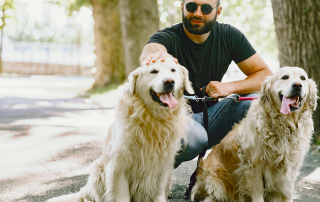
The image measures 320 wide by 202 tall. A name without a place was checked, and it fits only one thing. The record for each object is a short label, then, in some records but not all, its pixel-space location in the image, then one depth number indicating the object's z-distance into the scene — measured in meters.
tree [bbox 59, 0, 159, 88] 13.38
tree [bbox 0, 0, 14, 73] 24.03
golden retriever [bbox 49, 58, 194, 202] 2.62
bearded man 3.45
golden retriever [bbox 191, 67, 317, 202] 2.79
